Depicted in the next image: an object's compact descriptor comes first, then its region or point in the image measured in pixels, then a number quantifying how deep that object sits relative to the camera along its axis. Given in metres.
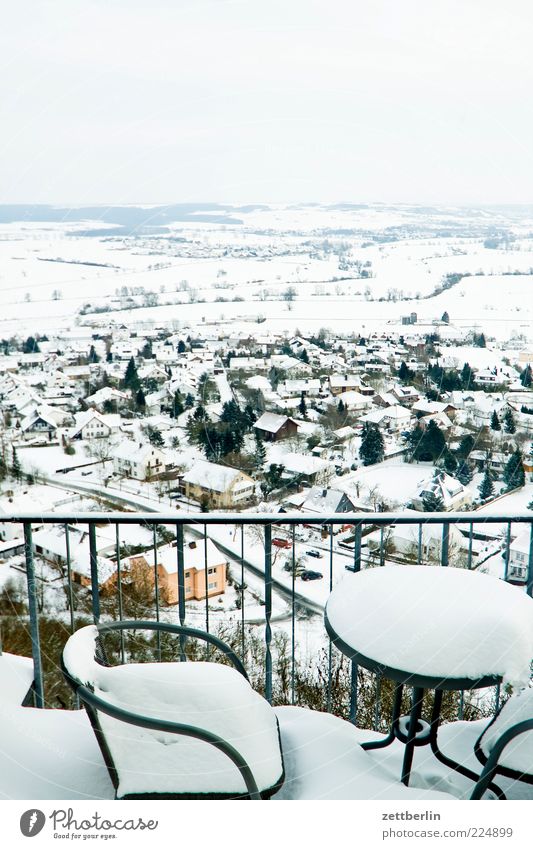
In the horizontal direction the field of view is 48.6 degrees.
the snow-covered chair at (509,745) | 1.15
